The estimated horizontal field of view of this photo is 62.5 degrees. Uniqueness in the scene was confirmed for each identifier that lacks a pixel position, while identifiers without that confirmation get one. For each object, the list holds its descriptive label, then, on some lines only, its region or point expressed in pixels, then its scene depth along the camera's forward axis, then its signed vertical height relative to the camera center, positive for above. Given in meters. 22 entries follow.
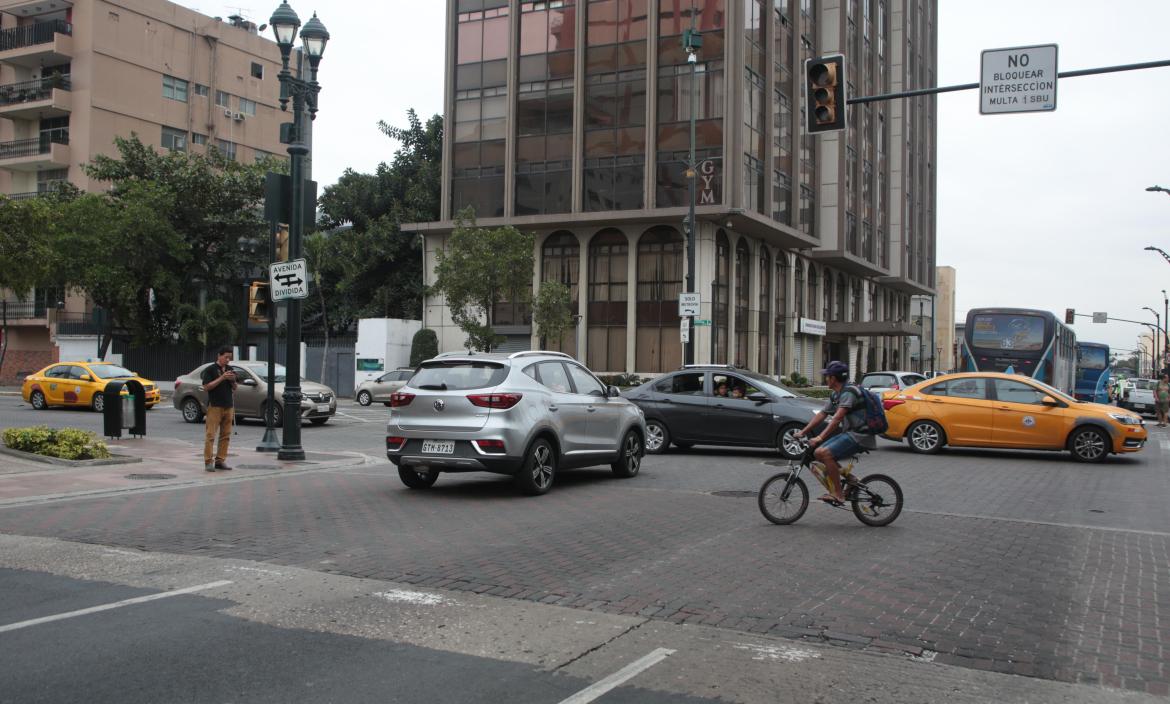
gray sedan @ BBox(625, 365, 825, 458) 16.78 -0.90
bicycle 9.55 -1.35
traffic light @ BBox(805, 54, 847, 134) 13.64 +3.83
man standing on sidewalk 14.05 -0.80
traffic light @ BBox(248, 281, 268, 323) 16.22 +0.83
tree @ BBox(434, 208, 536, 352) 37.00 +3.23
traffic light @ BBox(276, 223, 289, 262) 16.22 +1.80
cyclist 9.32 -0.69
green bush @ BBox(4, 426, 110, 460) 14.76 -1.51
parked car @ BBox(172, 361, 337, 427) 23.52 -1.17
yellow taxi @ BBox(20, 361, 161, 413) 28.11 -1.13
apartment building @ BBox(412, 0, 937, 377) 39.38 +8.39
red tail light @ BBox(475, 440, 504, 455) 10.97 -1.04
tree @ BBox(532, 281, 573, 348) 38.19 +1.82
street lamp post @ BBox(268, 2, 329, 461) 15.50 +3.50
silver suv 11.07 -0.77
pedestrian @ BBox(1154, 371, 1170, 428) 30.28 -0.96
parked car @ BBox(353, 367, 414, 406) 35.81 -1.33
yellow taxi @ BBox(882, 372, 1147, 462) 17.33 -1.01
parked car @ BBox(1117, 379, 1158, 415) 42.06 -1.33
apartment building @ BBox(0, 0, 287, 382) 47.91 +13.16
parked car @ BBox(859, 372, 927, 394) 25.33 -0.52
